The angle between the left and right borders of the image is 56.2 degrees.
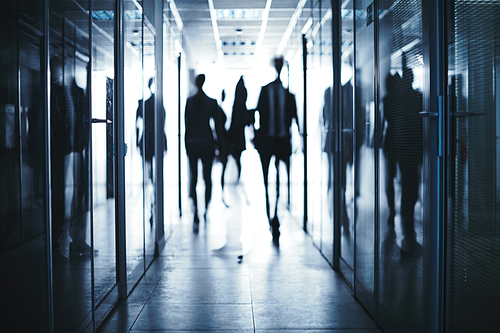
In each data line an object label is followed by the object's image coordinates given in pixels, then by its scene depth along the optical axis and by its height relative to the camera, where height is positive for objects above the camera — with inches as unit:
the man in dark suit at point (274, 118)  288.0 +19.0
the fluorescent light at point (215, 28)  245.3 +69.5
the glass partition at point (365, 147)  135.6 +0.2
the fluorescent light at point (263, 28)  248.5 +69.6
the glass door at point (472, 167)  70.2 -3.4
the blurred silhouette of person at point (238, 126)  293.6 +14.7
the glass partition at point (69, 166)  96.9 -3.2
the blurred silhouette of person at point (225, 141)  293.4 +4.4
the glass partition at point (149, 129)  186.4 +9.1
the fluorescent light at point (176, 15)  240.5 +72.2
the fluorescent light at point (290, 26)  244.0 +70.1
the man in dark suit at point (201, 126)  290.2 +14.8
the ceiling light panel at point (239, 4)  239.1 +75.2
